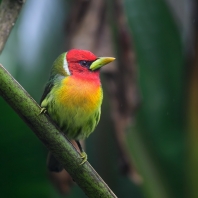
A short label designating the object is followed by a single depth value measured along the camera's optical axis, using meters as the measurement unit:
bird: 3.70
